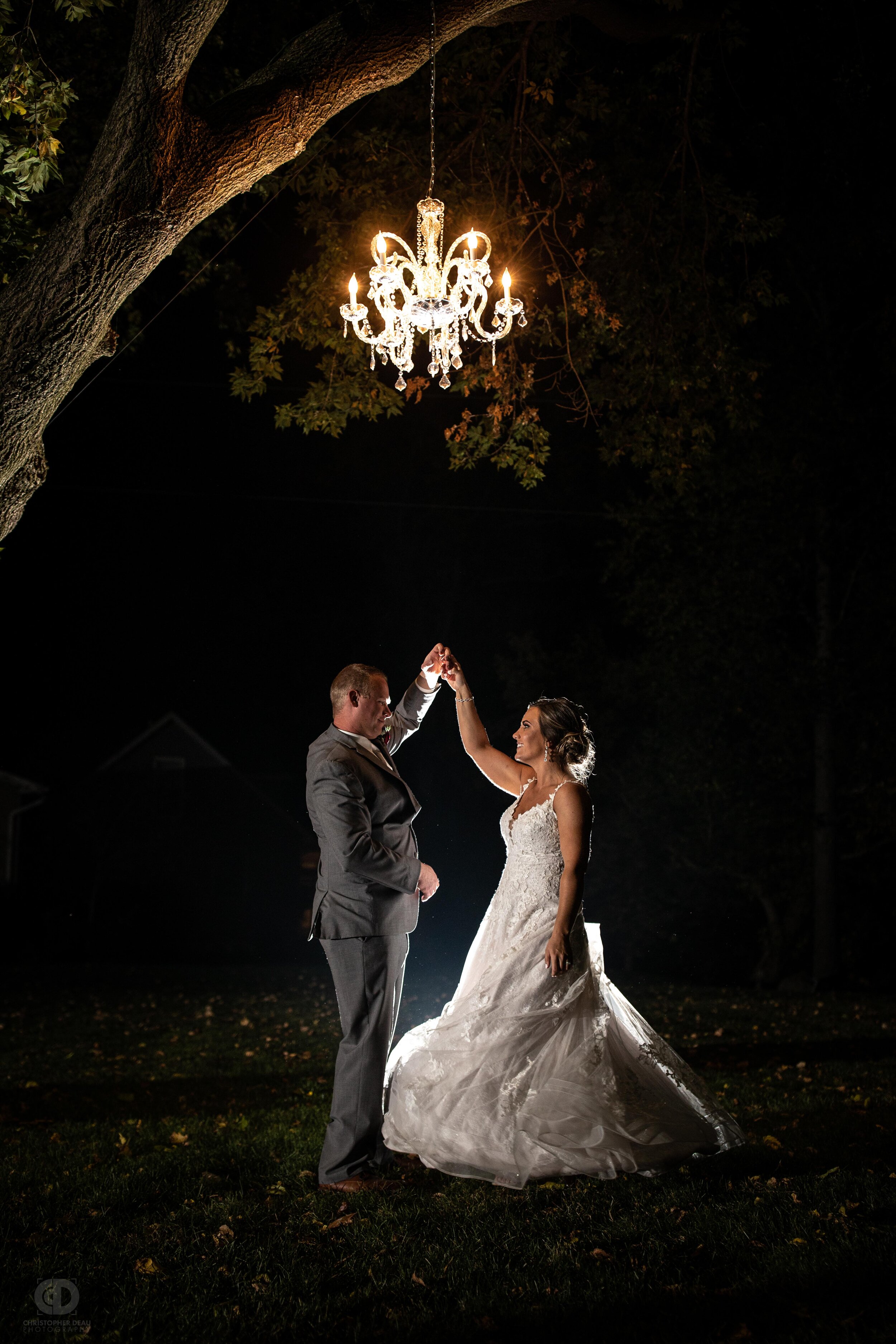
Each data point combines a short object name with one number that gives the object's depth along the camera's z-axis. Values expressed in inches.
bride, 186.1
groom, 190.1
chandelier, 235.9
